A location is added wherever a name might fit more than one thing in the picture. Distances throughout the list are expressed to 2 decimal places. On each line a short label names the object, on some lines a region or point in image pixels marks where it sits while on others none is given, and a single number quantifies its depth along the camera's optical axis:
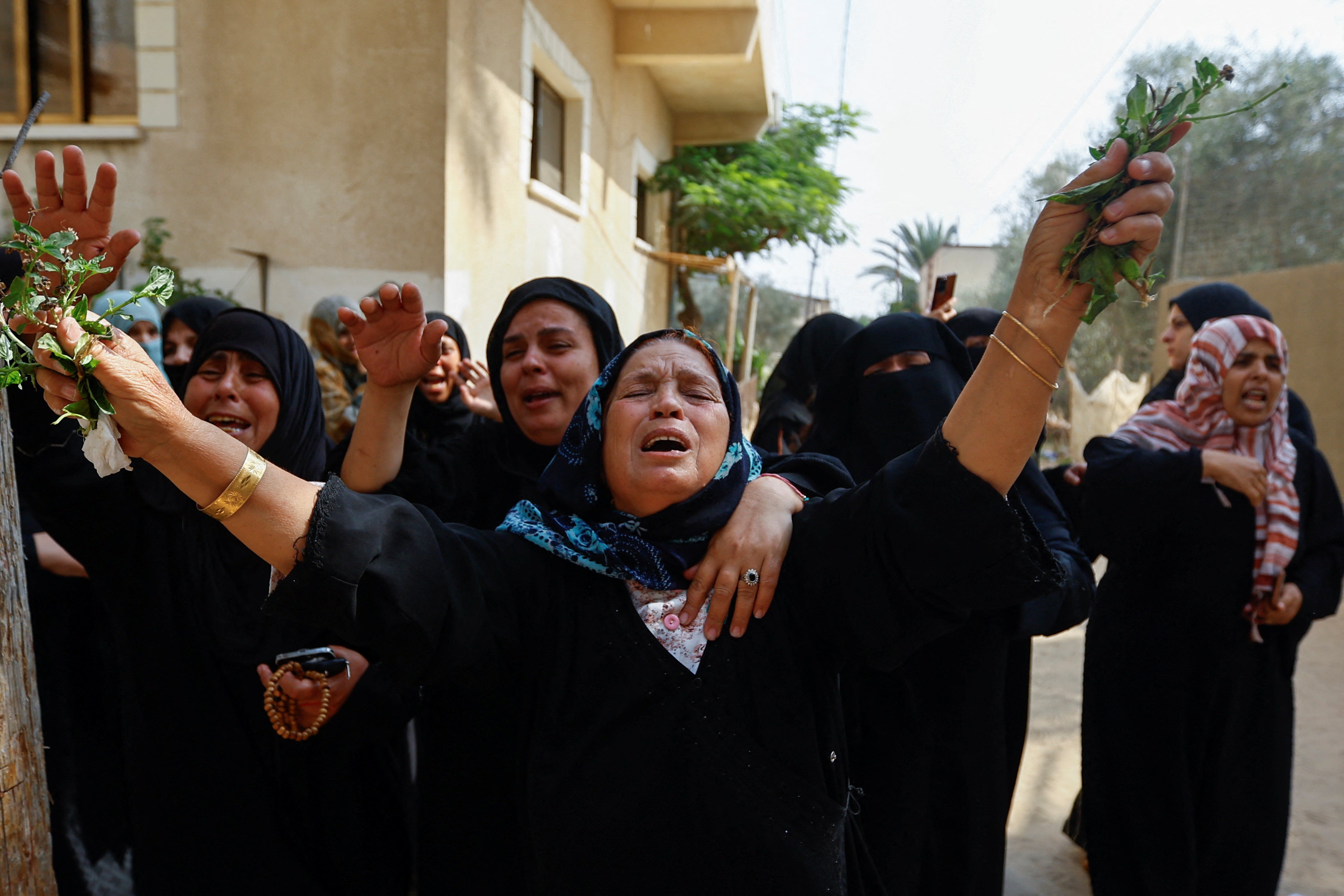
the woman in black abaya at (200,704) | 2.30
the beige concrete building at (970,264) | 41.50
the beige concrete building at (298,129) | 5.75
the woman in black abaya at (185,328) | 3.56
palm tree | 42.38
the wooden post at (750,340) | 13.88
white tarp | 14.57
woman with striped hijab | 2.96
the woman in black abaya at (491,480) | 2.00
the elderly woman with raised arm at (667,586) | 1.31
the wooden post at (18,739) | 1.60
